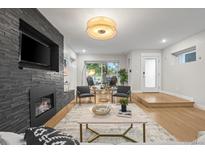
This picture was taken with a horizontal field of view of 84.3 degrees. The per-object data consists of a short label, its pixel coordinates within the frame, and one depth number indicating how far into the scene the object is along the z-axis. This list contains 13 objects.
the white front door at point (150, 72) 5.90
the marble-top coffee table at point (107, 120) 1.66
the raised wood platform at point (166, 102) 3.75
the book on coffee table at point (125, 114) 1.88
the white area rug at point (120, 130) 1.86
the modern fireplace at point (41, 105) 2.18
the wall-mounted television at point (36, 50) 2.08
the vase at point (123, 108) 2.07
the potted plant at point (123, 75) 5.92
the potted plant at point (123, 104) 2.07
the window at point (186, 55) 4.03
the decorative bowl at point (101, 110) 1.87
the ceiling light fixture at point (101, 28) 2.02
